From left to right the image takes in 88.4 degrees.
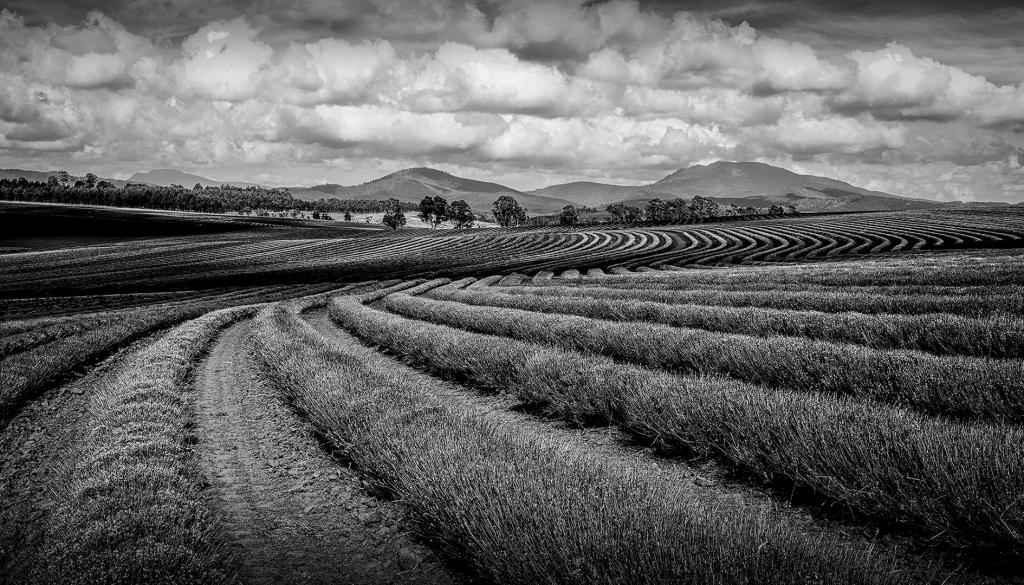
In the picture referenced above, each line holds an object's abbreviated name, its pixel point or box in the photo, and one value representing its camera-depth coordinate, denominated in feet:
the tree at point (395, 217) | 503.61
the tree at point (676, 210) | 485.15
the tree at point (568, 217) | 526.70
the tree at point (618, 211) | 581.94
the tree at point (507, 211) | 557.33
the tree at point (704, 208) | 521.69
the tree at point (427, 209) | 518.78
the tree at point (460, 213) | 517.55
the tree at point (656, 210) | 493.77
